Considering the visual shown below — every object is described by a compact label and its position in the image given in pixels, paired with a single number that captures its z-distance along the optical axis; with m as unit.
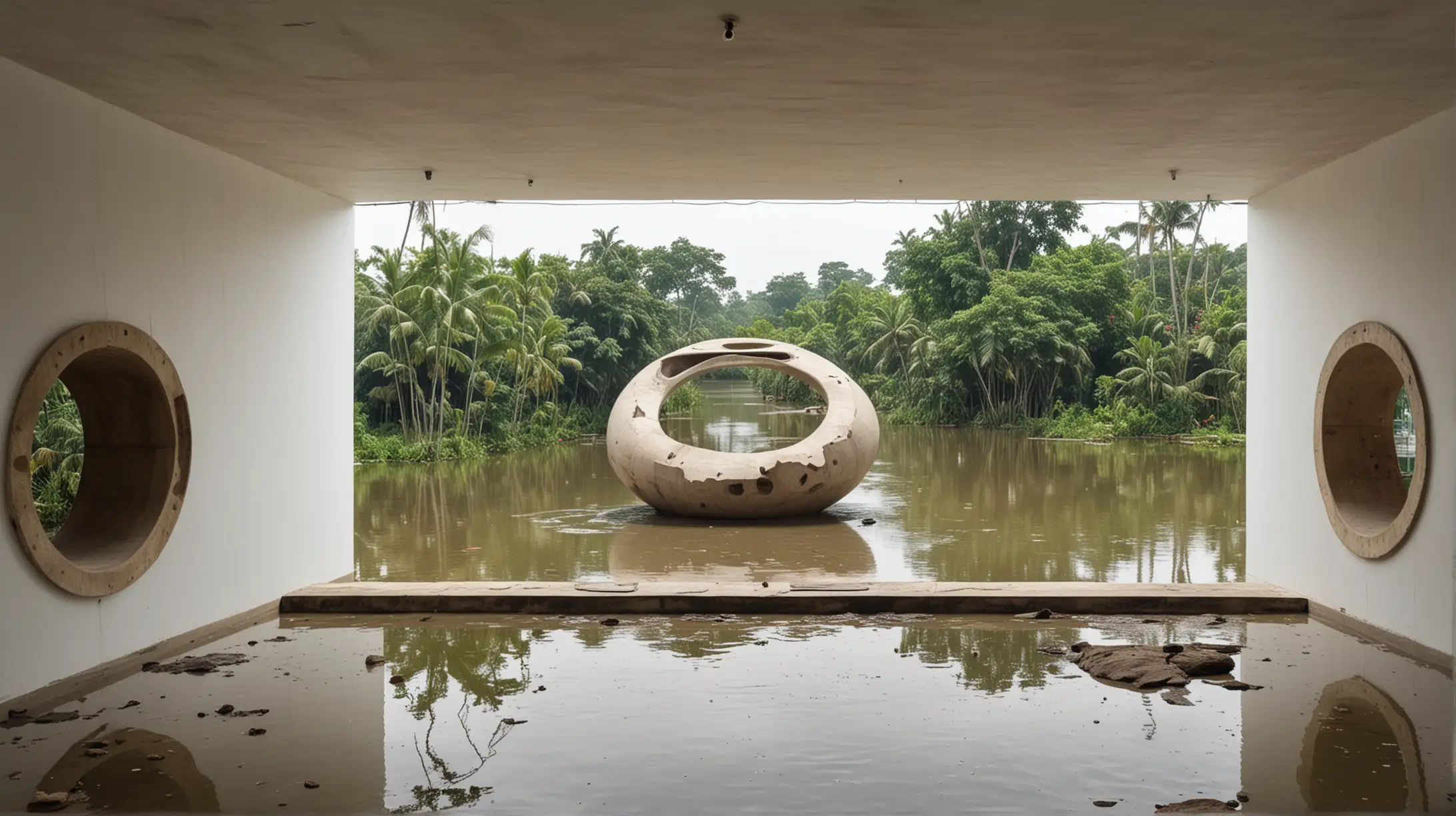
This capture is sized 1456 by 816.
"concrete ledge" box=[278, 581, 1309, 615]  8.29
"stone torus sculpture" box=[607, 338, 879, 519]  12.83
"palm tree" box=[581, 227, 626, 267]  37.53
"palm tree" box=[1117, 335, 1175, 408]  29.67
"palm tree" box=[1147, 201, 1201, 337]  33.38
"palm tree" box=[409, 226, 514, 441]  23.31
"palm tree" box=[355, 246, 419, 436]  23.53
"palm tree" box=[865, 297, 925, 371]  39.19
